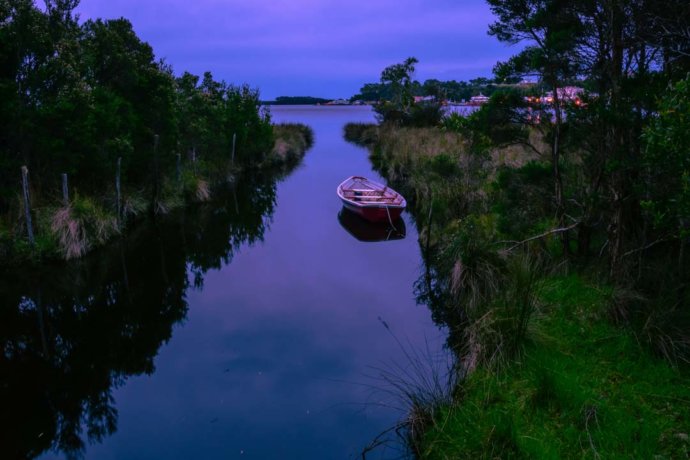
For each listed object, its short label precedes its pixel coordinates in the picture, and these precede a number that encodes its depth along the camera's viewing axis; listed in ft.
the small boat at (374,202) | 61.62
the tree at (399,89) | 164.52
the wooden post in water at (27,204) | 41.72
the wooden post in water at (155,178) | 63.72
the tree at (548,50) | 30.09
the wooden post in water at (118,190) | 53.88
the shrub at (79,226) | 45.57
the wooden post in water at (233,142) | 99.87
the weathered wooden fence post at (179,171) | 71.12
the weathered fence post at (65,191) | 46.91
